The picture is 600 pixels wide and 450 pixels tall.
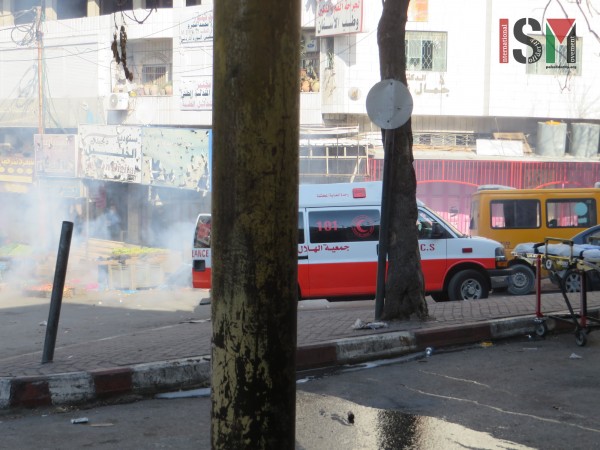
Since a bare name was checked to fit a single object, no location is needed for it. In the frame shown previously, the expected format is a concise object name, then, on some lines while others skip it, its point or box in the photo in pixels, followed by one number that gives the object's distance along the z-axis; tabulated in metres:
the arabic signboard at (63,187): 25.84
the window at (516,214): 15.35
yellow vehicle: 15.29
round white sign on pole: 7.42
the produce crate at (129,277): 19.39
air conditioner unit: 26.33
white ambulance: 12.13
